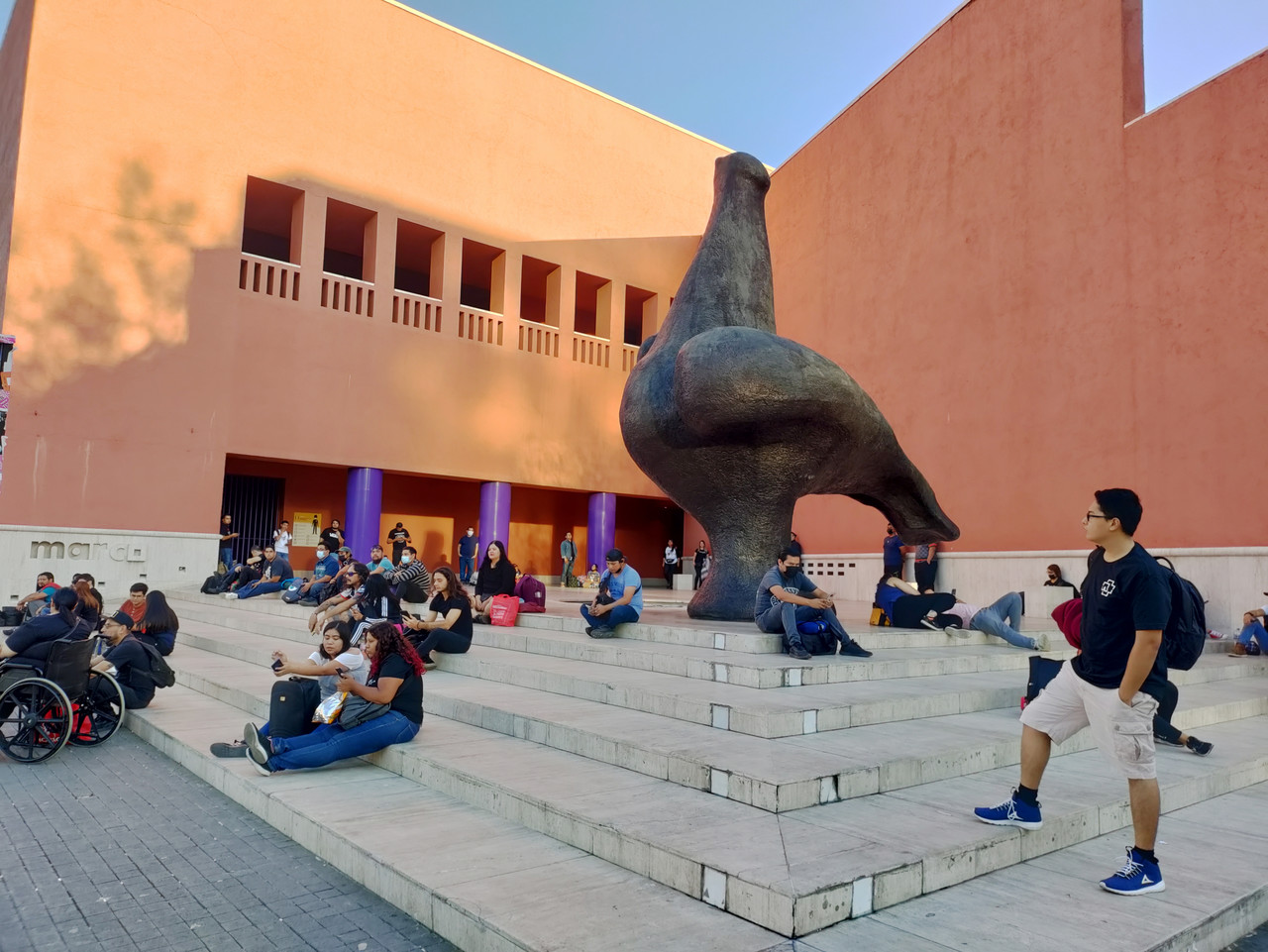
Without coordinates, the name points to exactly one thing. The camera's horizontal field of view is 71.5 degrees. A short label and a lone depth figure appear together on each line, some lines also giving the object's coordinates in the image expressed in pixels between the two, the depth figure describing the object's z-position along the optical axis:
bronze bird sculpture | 7.45
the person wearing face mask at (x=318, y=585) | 12.23
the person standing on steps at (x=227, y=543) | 16.19
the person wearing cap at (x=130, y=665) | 6.60
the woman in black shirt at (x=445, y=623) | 7.38
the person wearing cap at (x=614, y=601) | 7.79
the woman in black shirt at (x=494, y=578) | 9.94
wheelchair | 5.38
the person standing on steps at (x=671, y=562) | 23.22
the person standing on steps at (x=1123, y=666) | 3.07
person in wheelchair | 5.63
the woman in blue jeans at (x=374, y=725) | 4.65
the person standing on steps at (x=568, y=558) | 21.11
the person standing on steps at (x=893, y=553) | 13.14
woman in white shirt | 5.08
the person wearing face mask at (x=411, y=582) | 9.85
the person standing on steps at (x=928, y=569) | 13.31
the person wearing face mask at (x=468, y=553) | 19.20
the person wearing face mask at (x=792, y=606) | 6.52
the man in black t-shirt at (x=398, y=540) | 14.38
